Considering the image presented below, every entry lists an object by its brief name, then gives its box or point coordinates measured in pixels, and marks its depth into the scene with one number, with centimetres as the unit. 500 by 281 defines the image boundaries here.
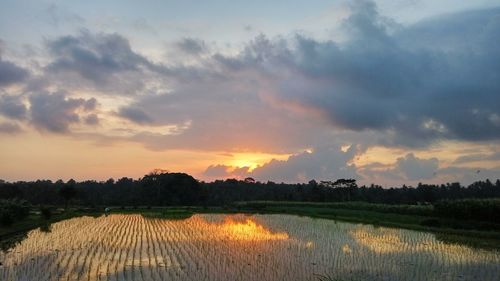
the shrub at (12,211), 3200
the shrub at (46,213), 4278
